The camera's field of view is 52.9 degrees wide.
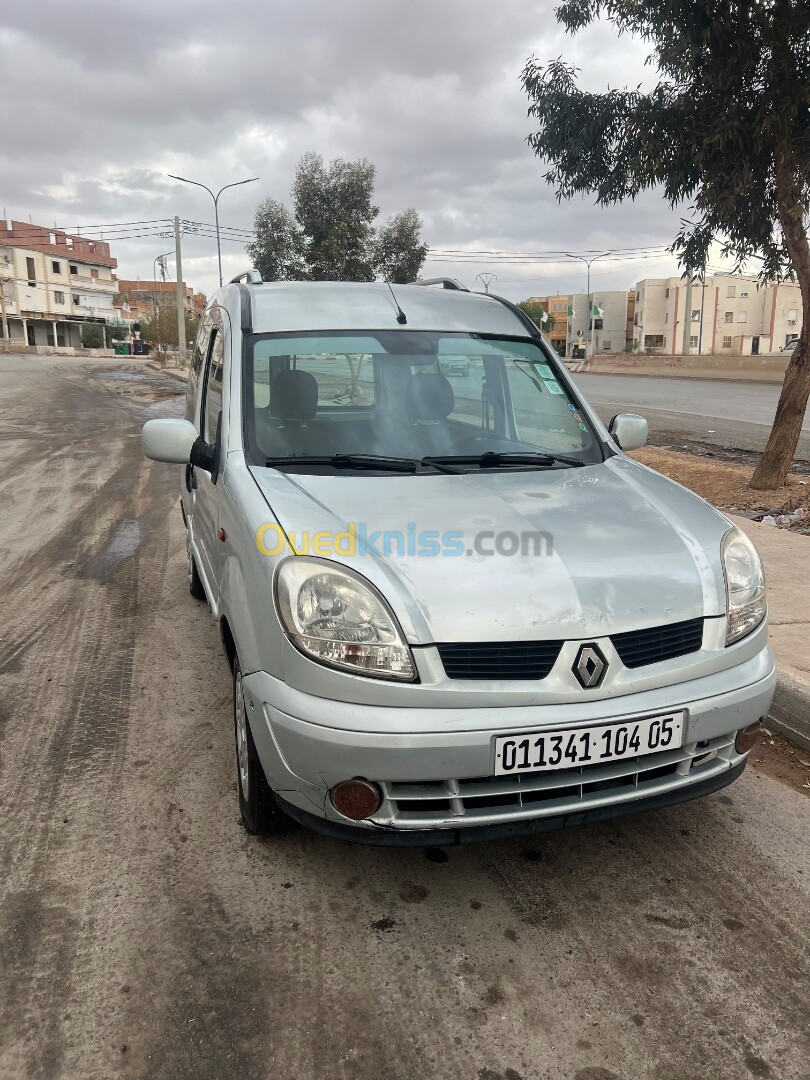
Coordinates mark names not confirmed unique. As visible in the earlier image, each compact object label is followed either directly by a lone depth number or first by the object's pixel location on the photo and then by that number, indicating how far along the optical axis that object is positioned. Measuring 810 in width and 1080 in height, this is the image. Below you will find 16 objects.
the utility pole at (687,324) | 51.86
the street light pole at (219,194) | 35.72
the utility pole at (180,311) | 38.99
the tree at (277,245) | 26.41
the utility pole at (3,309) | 68.54
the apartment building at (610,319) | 101.69
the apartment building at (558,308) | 125.52
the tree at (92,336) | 90.88
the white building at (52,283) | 79.94
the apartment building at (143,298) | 107.75
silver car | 2.18
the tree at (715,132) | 7.17
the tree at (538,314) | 90.35
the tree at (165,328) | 68.75
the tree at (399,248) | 27.31
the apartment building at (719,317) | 81.81
